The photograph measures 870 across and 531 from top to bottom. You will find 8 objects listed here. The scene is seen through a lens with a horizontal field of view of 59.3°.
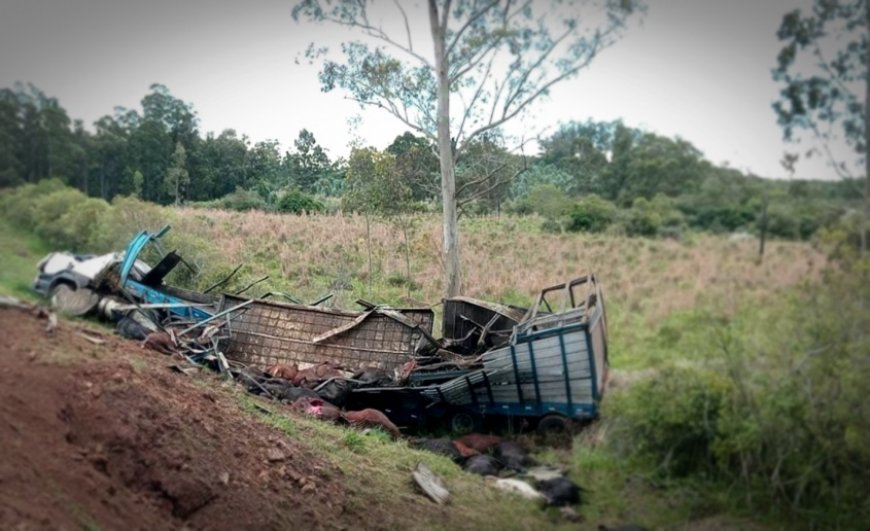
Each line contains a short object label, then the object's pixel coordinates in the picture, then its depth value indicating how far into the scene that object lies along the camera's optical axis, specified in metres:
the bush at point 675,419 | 7.29
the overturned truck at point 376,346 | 9.88
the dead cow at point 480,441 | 10.70
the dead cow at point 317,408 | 10.62
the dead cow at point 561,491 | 8.22
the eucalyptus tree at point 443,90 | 15.11
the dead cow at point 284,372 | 12.30
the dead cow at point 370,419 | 10.77
